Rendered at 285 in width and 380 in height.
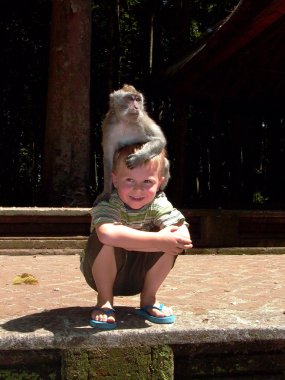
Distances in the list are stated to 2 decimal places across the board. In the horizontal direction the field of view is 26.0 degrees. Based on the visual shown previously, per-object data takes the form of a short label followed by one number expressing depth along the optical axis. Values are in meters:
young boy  3.00
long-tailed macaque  3.27
